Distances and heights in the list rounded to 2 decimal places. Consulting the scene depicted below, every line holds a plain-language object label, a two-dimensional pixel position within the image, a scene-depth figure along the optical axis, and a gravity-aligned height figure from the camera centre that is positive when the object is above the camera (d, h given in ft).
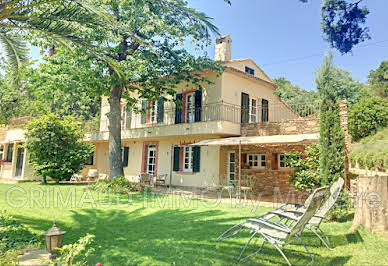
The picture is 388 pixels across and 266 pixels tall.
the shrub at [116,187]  40.47 -2.66
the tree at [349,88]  99.76 +31.50
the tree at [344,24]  26.76 +14.86
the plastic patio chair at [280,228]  12.70 -2.62
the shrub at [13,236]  15.97 -4.44
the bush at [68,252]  12.07 -3.78
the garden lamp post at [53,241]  13.25 -3.48
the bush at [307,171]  30.96 +0.35
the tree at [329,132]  23.45 +3.62
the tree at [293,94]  98.48 +29.13
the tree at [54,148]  50.83 +3.62
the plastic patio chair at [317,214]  15.74 -2.46
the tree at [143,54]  38.96 +17.57
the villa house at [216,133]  42.57 +6.41
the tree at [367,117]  58.54 +12.33
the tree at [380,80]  106.83 +40.10
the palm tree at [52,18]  17.95 +10.28
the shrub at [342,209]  21.45 -2.66
